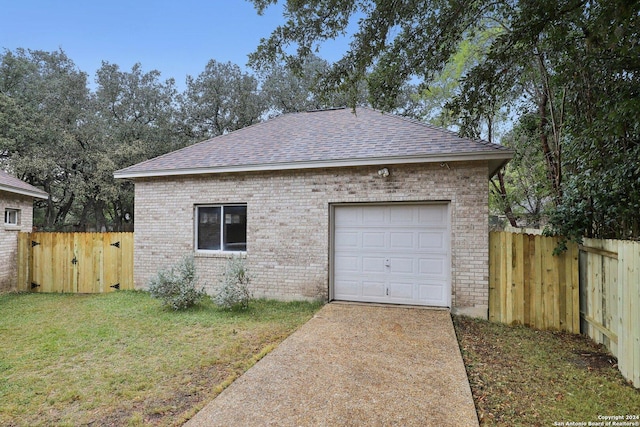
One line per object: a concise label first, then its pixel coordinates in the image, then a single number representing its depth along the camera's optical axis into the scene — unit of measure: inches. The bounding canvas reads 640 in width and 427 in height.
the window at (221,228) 325.7
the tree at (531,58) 159.8
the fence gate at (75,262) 365.4
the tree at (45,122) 740.6
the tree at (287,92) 954.1
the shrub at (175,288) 275.3
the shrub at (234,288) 269.0
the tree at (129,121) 834.9
